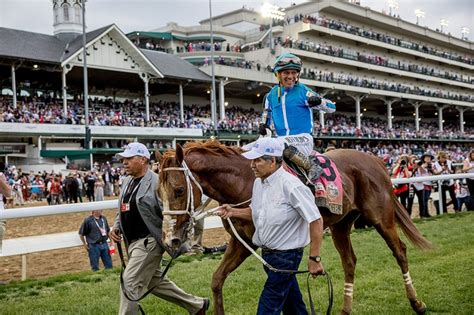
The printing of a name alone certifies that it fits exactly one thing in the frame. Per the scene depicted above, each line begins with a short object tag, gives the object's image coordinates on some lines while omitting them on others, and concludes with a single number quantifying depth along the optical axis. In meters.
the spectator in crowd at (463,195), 12.77
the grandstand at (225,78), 30.31
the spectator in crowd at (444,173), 12.97
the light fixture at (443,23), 79.75
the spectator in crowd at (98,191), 21.11
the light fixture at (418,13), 75.09
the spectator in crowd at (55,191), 21.08
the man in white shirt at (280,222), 3.01
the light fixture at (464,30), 83.79
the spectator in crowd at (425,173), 12.08
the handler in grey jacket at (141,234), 4.03
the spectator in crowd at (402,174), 11.91
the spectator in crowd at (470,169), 12.30
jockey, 4.30
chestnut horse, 3.79
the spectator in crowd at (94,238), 7.36
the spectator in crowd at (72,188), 20.66
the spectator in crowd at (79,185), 21.27
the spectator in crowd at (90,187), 22.31
